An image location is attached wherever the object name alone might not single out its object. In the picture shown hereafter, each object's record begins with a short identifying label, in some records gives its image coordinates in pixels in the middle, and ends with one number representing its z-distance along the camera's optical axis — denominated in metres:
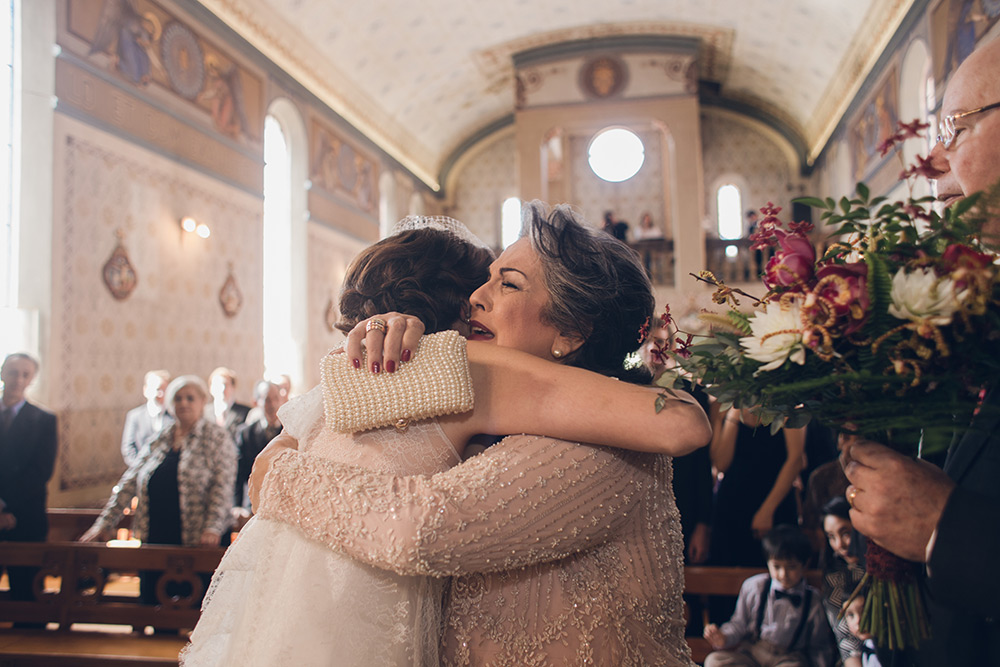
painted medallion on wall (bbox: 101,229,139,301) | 9.09
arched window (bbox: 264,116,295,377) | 13.90
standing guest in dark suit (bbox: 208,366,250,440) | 7.72
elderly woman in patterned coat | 5.07
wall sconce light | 10.59
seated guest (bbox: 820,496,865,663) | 3.59
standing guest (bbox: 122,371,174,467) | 7.39
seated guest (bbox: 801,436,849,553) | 4.43
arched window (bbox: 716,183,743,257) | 21.16
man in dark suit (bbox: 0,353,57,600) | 5.45
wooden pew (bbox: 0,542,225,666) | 4.39
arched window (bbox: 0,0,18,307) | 8.07
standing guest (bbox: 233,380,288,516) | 6.65
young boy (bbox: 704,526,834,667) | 3.70
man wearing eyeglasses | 1.30
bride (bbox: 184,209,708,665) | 1.46
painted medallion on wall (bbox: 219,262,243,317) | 11.48
